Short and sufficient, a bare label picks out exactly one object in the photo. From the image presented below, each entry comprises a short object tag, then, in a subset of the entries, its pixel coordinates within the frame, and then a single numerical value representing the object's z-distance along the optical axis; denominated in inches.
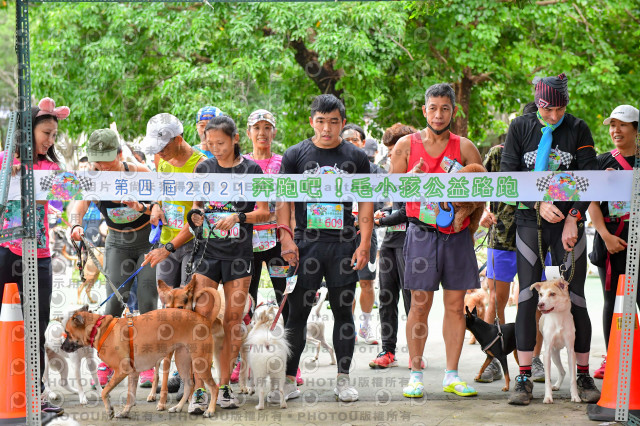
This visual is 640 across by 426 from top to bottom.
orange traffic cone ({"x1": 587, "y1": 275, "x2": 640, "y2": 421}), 354.3
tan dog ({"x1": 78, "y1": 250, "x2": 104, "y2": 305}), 719.1
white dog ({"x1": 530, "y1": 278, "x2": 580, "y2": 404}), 386.9
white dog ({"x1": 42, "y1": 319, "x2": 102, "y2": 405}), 405.1
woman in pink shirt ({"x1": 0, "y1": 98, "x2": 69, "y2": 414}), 360.5
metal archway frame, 327.9
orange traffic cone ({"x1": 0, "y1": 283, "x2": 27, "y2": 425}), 347.3
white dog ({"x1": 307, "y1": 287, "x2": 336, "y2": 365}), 510.9
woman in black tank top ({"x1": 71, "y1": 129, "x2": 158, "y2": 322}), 427.5
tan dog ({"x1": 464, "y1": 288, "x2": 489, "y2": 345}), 569.1
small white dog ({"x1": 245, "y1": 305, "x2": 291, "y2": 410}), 378.9
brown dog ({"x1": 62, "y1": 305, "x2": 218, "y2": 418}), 361.7
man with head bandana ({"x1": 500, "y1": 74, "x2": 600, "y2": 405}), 382.9
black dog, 413.7
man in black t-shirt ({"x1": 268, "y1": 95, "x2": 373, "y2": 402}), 393.7
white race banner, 348.2
